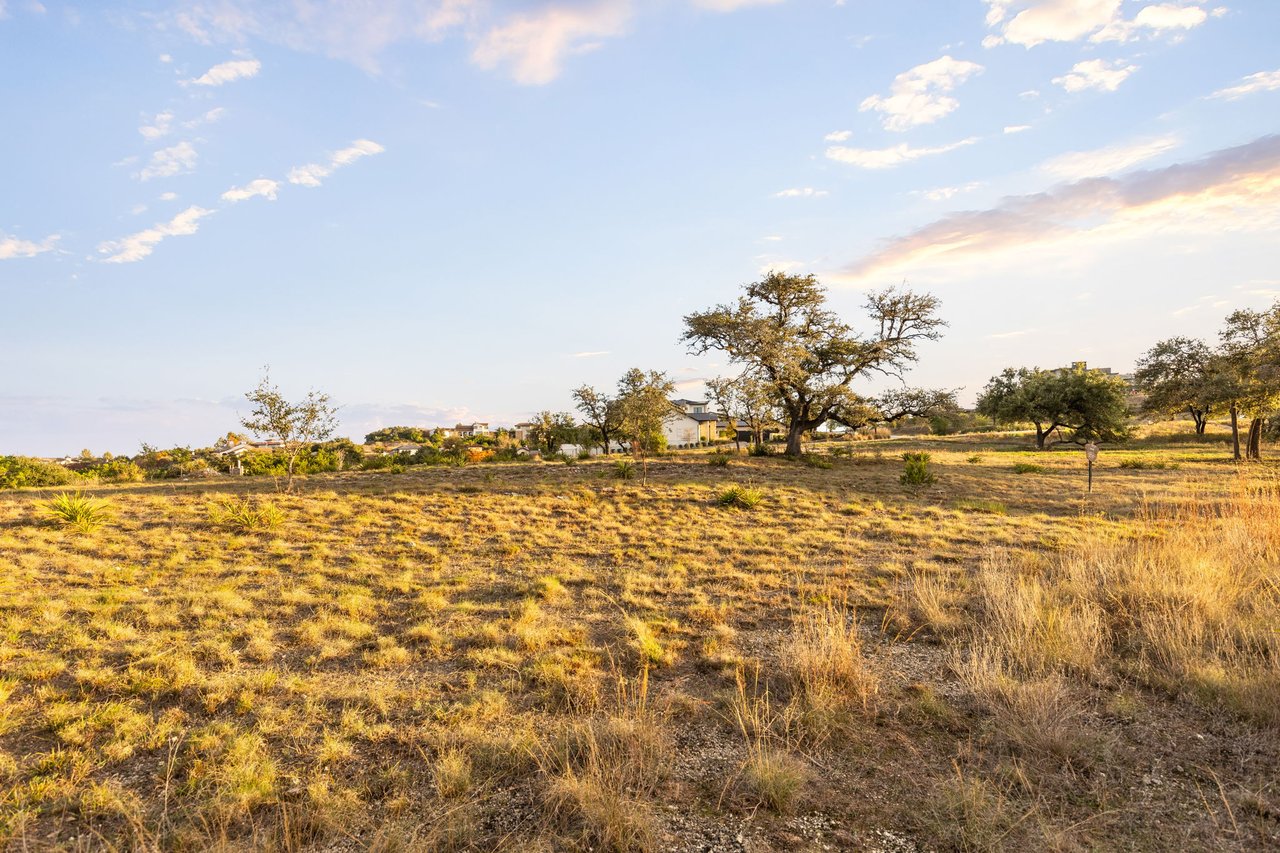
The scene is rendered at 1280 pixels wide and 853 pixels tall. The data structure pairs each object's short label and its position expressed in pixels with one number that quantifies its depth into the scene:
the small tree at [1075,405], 38.69
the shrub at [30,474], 22.61
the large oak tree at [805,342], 26.73
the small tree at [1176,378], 29.30
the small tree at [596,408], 42.12
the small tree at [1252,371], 25.64
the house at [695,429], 88.25
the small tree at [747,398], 25.09
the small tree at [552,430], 45.19
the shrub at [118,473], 22.67
